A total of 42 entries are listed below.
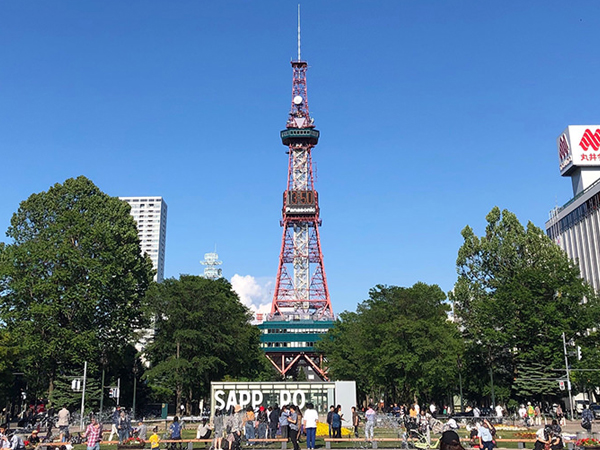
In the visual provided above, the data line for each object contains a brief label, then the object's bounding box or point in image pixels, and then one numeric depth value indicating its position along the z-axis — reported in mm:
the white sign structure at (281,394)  35500
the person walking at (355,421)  30297
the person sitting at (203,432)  26156
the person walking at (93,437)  20188
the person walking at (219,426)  23925
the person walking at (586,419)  30702
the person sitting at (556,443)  19833
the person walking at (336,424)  28202
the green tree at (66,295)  49031
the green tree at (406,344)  51781
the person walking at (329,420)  28264
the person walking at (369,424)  27250
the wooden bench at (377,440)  25766
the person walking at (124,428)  28912
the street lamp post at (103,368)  49419
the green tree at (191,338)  52031
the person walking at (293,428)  23114
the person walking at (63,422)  29973
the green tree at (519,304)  49875
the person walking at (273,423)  28500
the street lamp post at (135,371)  65062
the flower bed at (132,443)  24469
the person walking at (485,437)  21094
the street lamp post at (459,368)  55350
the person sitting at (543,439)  19781
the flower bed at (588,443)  22931
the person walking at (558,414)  40519
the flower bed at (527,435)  30850
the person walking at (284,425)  27688
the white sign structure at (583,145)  85250
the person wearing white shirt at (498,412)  42406
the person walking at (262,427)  28594
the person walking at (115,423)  32469
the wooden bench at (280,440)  26188
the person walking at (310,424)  24203
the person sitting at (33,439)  22995
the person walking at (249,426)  28062
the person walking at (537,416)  40306
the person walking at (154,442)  21933
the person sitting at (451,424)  25159
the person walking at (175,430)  24734
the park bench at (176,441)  23116
